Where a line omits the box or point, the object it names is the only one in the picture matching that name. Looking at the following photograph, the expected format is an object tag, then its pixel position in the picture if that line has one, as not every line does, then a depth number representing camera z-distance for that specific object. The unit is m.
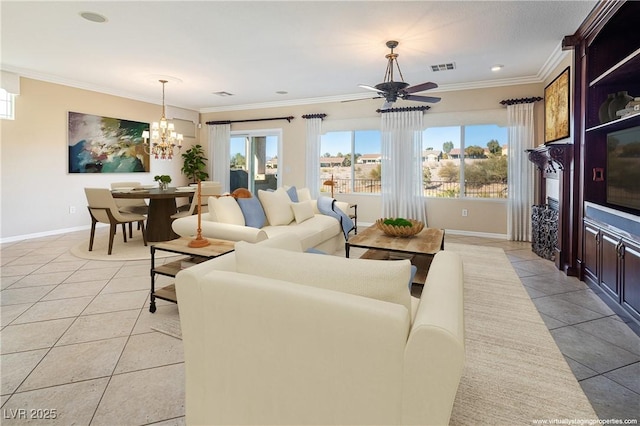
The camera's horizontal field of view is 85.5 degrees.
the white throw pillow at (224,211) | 3.65
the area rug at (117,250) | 4.49
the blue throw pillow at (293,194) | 5.01
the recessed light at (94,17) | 3.43
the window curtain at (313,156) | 7.28
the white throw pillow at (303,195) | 5.30
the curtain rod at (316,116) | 7.15
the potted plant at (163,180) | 5.52
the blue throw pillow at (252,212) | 3.89
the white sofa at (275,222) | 3.41
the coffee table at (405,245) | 3.13
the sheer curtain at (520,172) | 5.63
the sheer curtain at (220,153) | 8.35
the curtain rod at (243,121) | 7.52
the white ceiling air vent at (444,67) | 4.96
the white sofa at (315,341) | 1.00
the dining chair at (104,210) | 4.61
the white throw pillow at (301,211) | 4.53
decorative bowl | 3.58
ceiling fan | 3.82
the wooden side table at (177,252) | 2.69
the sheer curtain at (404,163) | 6.39
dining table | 5.26
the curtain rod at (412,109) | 6.24
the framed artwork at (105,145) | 6.17
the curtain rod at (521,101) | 5.52
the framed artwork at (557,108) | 4.32
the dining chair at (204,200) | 5.41
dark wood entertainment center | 2.71
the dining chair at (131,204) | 5.52
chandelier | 5.88
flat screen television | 2.79
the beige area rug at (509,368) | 1.67
